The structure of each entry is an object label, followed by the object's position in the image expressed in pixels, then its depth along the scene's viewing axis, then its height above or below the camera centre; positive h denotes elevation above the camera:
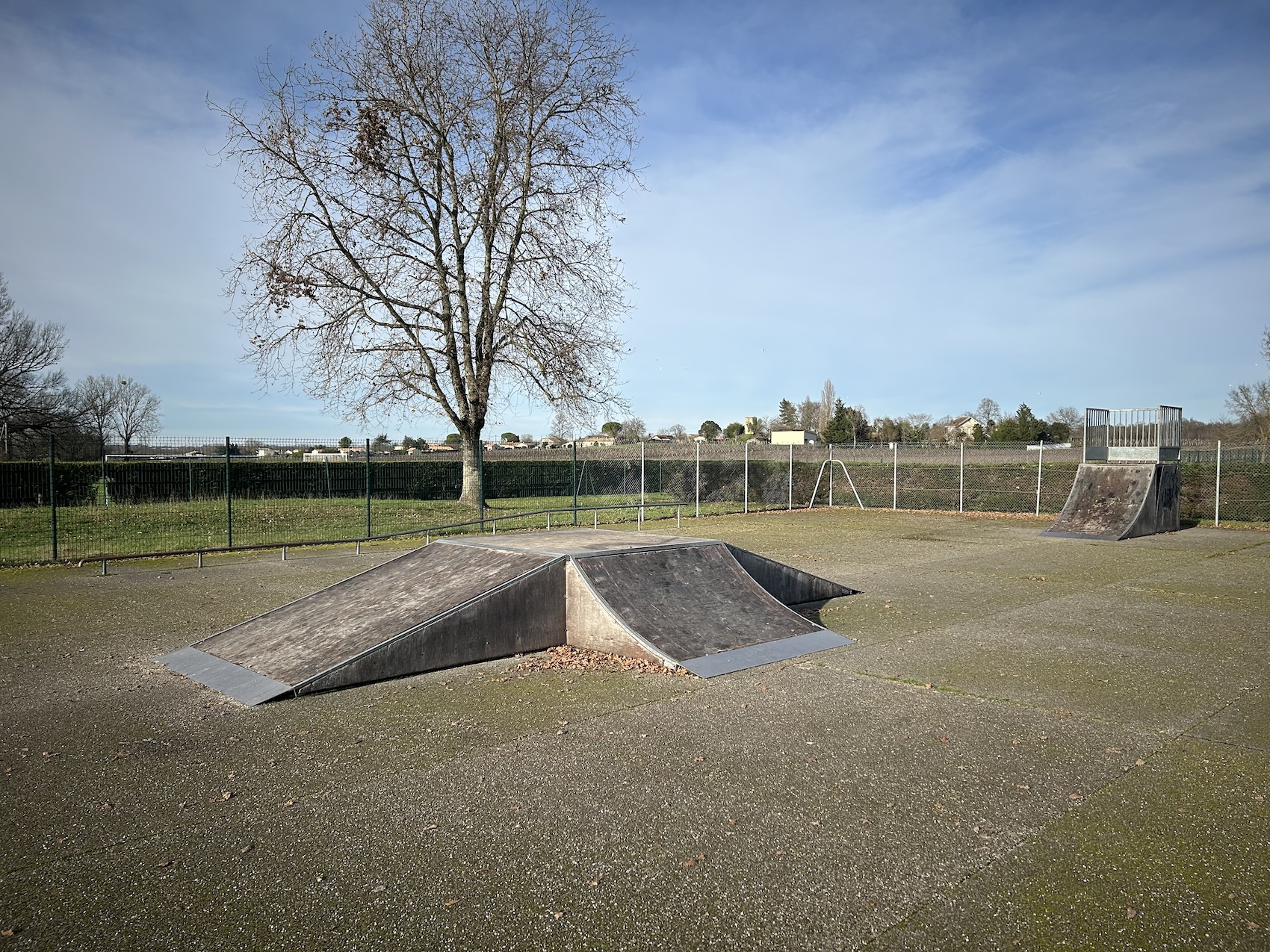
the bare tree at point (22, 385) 36.72 +3.53
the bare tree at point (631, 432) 49.44 +1.89
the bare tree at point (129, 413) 62.23 +3.70
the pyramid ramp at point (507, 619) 6.30 -1.36
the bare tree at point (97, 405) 45.44 +3.82
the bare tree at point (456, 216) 20.47 +6.42
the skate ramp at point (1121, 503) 17.92 -0.94
